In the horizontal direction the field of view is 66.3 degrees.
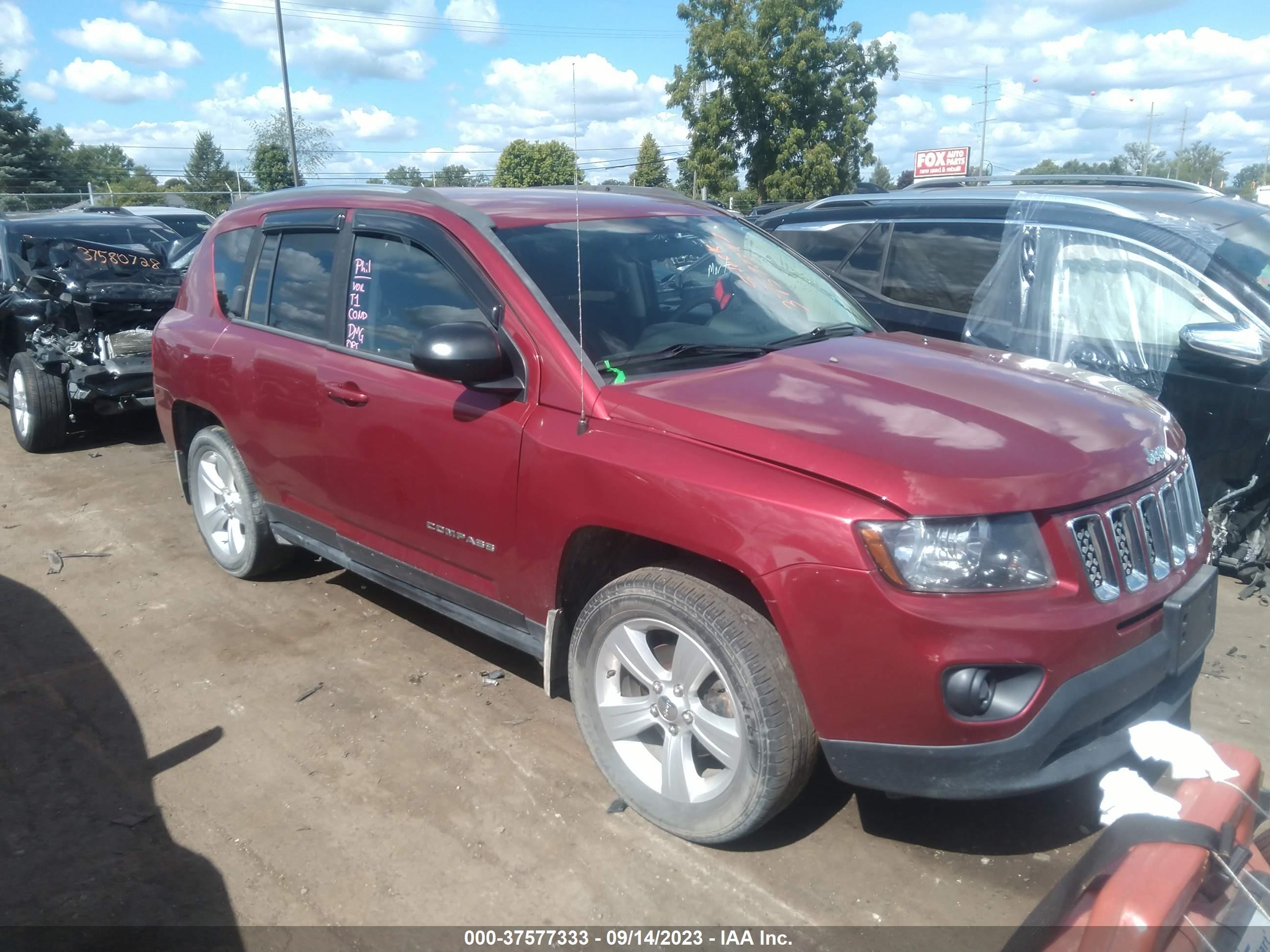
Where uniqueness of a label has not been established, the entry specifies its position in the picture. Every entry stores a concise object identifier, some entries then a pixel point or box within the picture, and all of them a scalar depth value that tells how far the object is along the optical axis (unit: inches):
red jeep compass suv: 94.5
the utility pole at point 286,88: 796.6
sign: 1546.5
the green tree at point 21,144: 1652.3
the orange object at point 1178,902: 69.2
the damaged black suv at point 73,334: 296.2
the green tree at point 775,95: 1301.7
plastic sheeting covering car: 185.5
